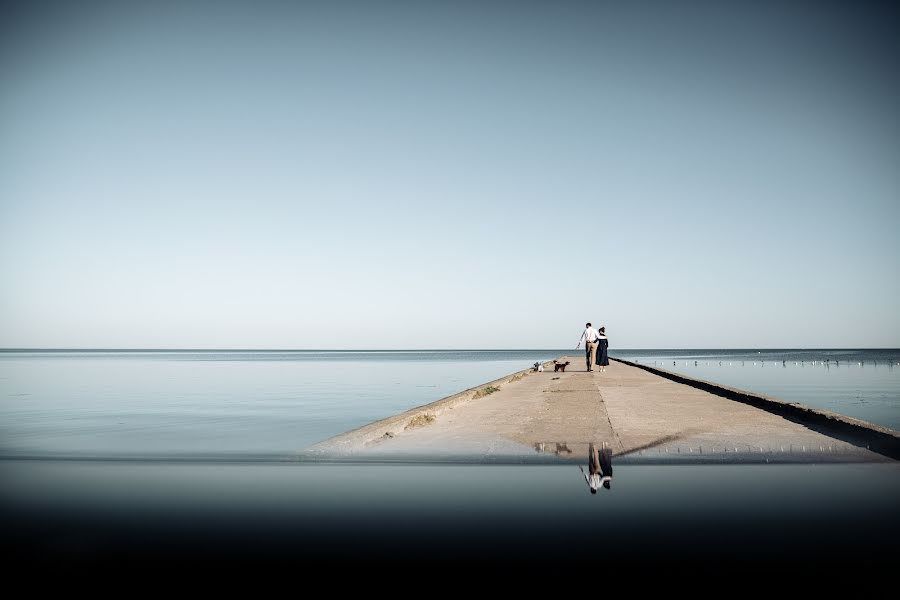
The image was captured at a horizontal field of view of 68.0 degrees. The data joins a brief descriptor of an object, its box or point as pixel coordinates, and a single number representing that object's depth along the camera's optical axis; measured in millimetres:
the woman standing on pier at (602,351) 31984
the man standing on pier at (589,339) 28236
